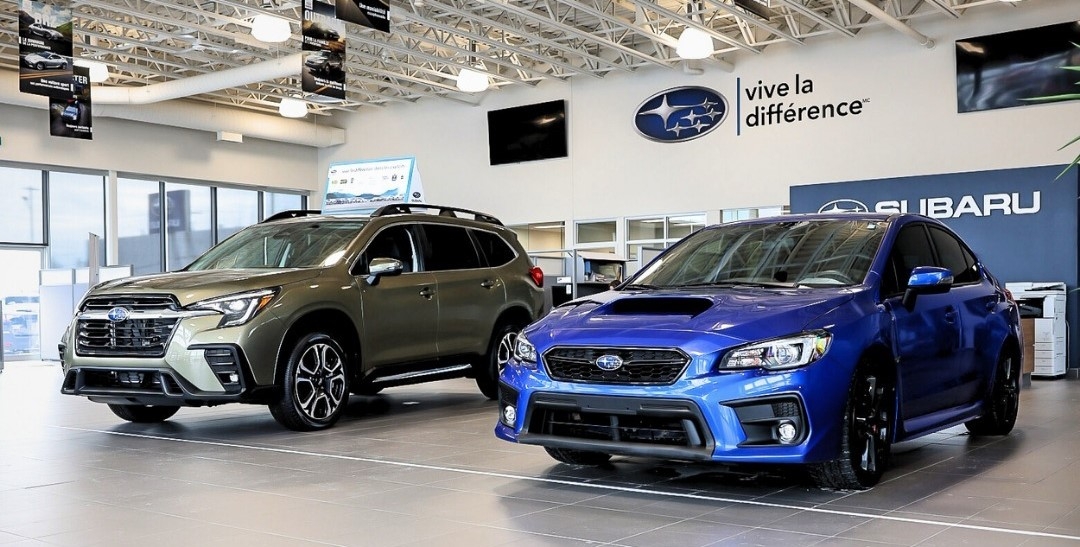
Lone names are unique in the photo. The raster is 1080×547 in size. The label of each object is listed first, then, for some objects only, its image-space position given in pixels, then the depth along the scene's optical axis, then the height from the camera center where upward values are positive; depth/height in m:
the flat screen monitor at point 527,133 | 24.88 +3.27
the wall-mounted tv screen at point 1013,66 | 18.06 +3.43
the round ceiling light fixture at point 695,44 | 16.20 +3.41
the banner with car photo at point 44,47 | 15.19 +3.32
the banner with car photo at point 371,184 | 16.69 +1.48
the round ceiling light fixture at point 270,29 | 14.64 +3.38
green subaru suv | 7.27 -0.33
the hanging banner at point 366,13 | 12.46 +3.08
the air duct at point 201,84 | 20.56 +3.90
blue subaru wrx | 4.80 -0.42
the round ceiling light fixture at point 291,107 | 21.08 +3.29
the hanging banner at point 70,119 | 18.83 +2.80
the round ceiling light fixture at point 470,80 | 19.45 +3.48
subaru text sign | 14.84 +0.81
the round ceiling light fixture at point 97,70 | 19.23 +3.73
